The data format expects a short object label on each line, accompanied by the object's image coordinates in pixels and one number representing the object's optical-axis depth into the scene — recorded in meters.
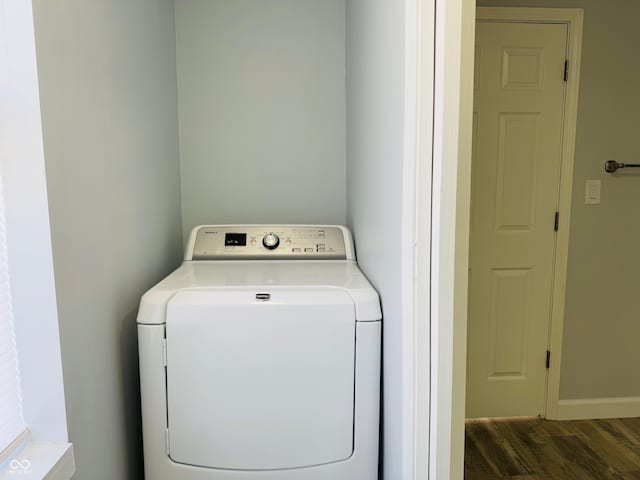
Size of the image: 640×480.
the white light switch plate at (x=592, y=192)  2.27
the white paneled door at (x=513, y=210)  2.17
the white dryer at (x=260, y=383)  1.22
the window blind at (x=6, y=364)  0.95
